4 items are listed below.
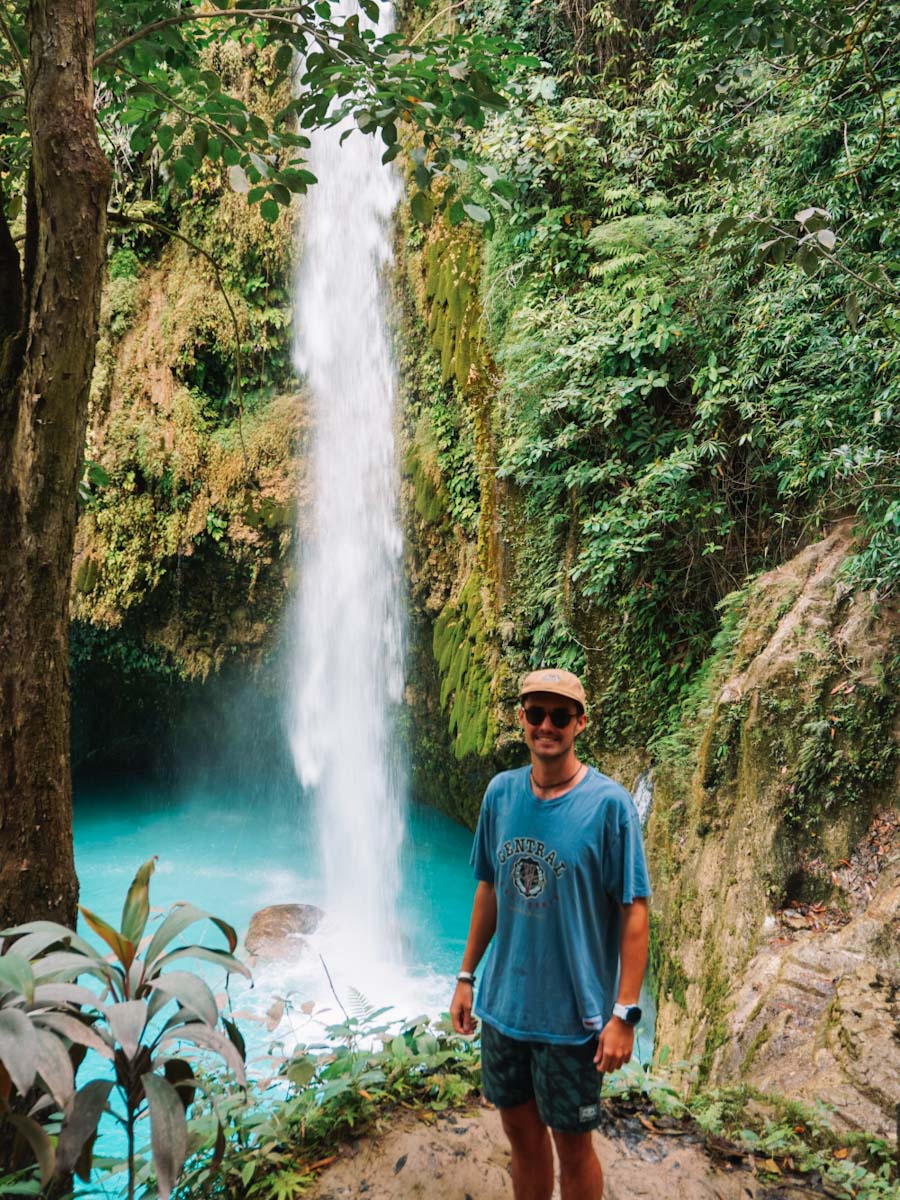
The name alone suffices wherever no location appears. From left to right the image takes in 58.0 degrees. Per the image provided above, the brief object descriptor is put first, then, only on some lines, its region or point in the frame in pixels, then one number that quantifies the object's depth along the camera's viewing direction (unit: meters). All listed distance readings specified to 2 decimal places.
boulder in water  7.23
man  1.99
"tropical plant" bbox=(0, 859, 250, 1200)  1.51
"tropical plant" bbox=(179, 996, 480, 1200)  2.28
